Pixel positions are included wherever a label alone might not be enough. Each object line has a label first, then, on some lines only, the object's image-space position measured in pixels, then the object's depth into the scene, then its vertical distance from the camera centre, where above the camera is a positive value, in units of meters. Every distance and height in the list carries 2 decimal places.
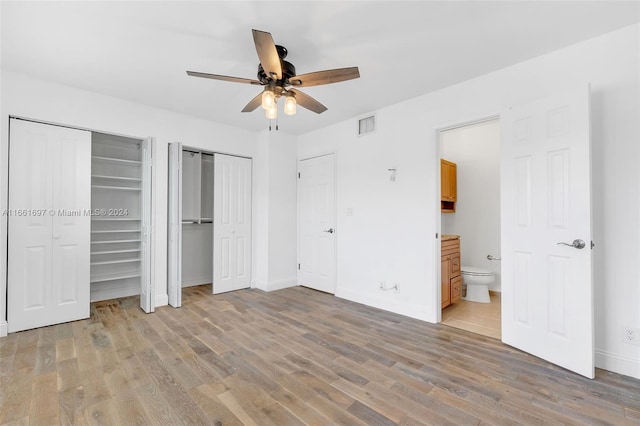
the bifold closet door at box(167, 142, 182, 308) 3.70 -0.14
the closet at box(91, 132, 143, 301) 4.02 -0.02
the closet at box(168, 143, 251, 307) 3.73 -0.07
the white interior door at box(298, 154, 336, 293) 4.35 -0.13
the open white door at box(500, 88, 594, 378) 2.12 -0.13
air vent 3.81 +1.24
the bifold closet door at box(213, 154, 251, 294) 4.37 -0.12
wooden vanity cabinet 3.46 -0.72
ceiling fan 1.97 +1.04
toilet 3.90 -0.94
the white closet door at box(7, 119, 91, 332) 2.88 -0.09
